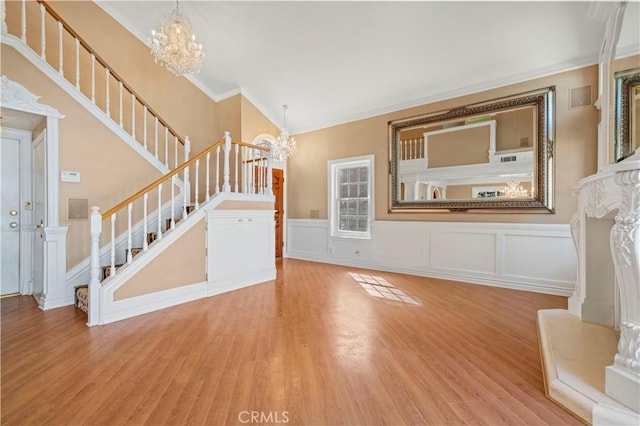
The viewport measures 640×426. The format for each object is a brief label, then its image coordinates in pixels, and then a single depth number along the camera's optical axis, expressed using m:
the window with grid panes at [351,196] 6.33
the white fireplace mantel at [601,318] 1.55
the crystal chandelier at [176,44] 3.78
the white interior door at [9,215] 4.01
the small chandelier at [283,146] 6.41
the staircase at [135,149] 3.26
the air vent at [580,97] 3.96
